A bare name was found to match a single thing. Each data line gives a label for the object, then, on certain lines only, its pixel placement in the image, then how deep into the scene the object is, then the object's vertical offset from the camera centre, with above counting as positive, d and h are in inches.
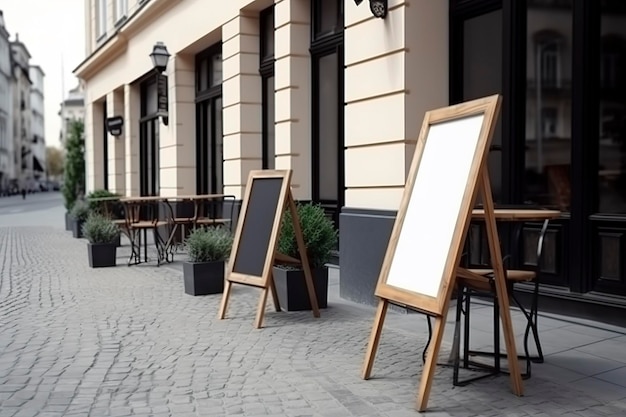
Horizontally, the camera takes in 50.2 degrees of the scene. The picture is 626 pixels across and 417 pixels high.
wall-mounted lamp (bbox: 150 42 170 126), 597.0 +105.0
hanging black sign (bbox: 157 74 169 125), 609.0 +87.3
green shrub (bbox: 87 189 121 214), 628.0 -10.1
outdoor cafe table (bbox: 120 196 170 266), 439.2 -20.7
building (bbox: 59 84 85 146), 4555.4 +627.6
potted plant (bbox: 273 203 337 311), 276.7 -28.3
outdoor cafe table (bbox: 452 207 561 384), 170.6 -6.9
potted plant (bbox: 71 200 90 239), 661.3 -22.3
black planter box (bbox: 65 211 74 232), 765.7 -33.3
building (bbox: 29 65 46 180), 4731.8 +534.3
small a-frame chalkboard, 254.7 -17.9
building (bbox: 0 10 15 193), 3544.3 +443.2
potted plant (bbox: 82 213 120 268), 439.8 -33.6
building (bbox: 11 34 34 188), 4005.9 +503.3
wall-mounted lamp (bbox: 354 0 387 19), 284.0 +78.9
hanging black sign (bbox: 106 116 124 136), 793.6 +81.5
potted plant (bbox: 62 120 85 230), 902.4 +42.0
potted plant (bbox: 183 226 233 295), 321.4 -33.9
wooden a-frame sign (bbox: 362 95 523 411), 160.2 -8.0
